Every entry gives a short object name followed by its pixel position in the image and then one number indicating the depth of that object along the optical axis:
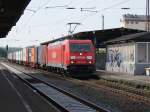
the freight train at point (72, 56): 37.84
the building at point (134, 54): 39.88
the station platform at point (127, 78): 30.07
